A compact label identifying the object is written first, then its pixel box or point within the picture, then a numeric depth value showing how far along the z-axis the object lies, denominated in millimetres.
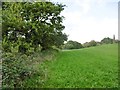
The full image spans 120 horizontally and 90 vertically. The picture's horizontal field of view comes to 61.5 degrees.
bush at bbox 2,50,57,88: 2032
